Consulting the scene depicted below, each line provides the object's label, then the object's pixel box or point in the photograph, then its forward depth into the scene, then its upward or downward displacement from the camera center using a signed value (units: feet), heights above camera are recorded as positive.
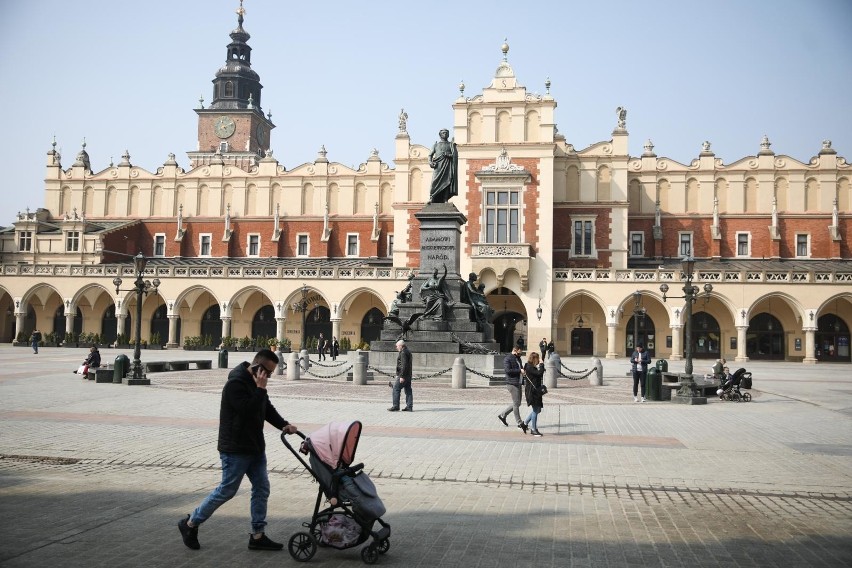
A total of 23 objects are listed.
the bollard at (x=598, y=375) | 81.46 -5.62
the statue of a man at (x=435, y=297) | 76.43 +2.44
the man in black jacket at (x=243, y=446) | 19.93 -3.52
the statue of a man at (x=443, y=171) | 81.41 +16.37
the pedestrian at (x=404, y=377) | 50.90 -3.93
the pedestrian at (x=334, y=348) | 124.61 -5.11
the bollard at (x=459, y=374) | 68.08 -4.87
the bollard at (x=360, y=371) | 71.97 -5.07
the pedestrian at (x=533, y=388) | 41.60 -3.70
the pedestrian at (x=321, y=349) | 126.43 -5.41
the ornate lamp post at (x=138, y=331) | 69.12 -1.77
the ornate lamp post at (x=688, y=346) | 62.59 -1.78
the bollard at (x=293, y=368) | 78.33 -5.40
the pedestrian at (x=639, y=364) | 62.69 -3.37
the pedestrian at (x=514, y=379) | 43.37 -3.34
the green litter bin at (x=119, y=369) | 70.13 -5.26
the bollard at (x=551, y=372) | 75.31 -5.06
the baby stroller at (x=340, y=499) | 19.34 -4.71
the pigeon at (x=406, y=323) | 75.87 -0.35
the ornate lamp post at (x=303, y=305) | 148.78 +2.56
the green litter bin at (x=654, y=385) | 63.67 -5.12
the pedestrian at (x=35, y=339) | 126.58 -4.76
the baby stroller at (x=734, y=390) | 63.46 -5.37
